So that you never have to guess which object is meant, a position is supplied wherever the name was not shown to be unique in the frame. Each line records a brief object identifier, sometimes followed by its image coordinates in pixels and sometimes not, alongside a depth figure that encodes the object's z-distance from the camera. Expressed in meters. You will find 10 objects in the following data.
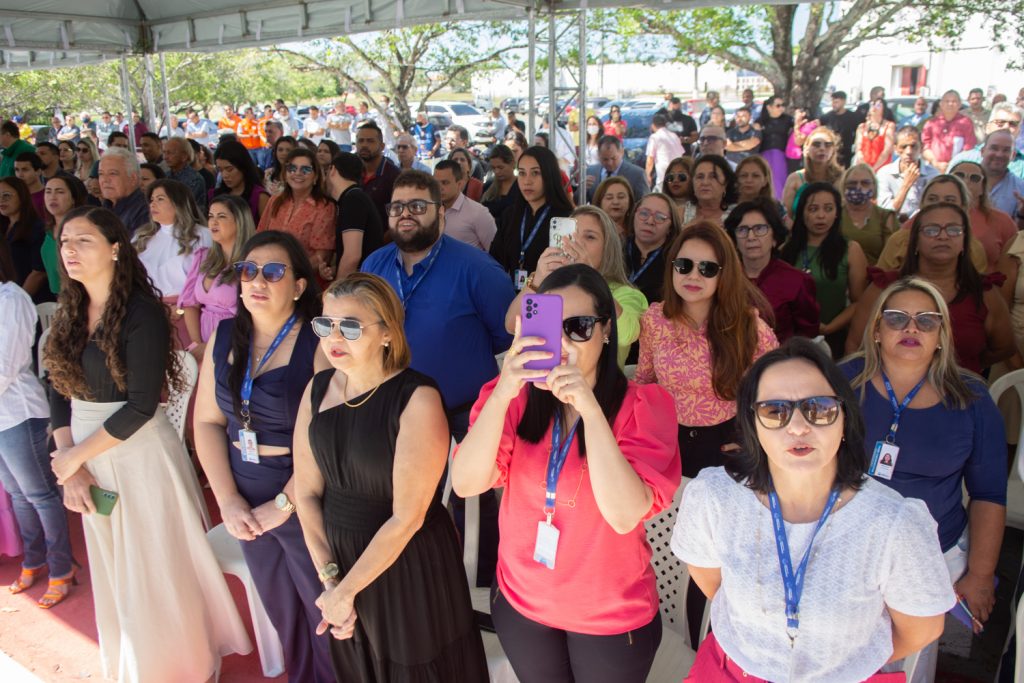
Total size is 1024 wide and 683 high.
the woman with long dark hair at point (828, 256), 3.98
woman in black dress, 2.11
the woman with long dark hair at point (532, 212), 4.48
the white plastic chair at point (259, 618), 2.92
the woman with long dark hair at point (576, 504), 1.83
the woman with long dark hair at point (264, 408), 2.53
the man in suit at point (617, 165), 7.40
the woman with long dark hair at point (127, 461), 2.70
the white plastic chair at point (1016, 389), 3.09
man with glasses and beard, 3.10
